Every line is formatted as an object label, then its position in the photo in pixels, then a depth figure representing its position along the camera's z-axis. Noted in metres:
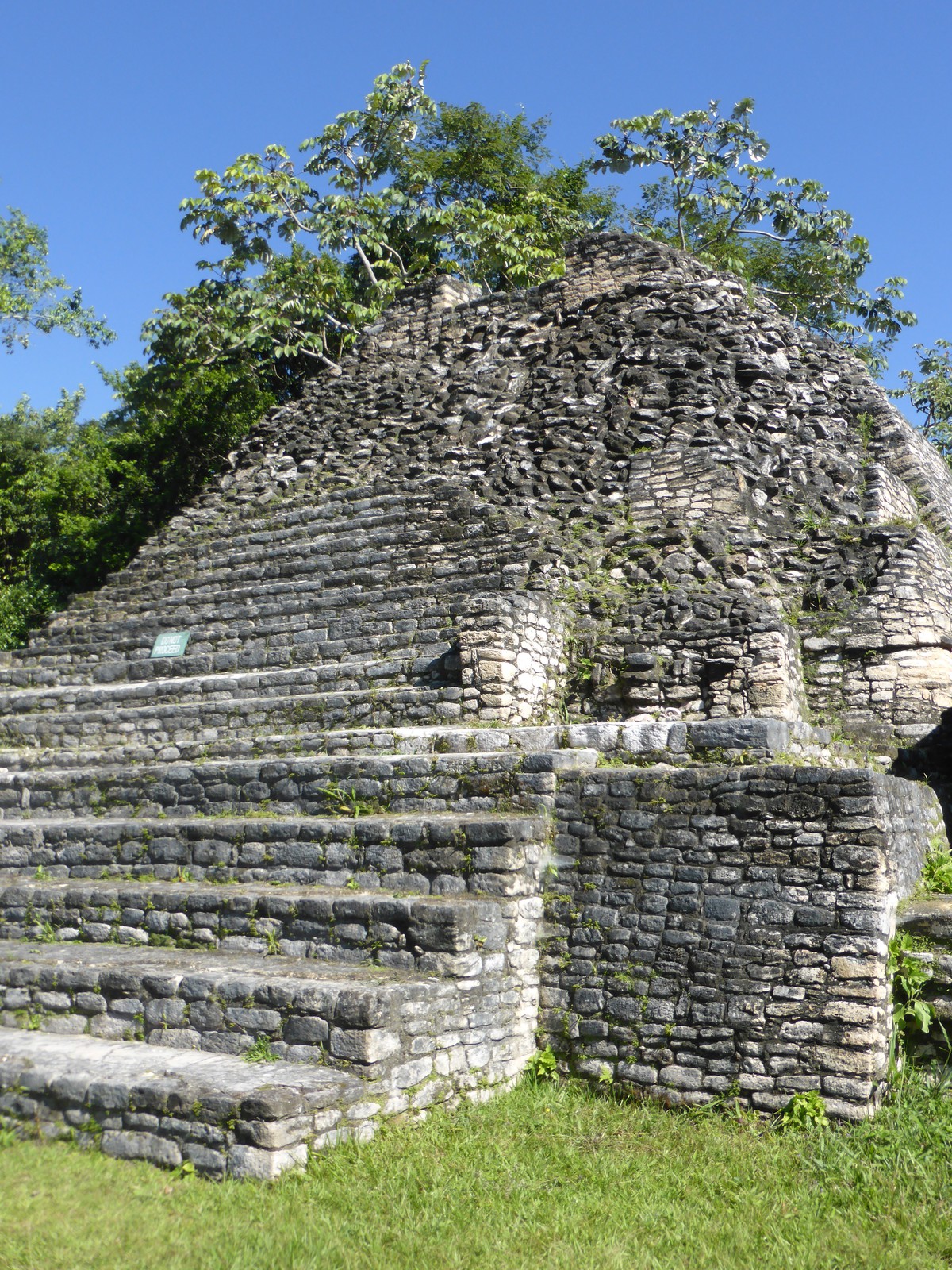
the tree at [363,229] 18.28
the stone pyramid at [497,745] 5.29
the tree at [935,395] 20.78
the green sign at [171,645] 10.71
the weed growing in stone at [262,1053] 5.14
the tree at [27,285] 21.58
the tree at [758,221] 20.50
